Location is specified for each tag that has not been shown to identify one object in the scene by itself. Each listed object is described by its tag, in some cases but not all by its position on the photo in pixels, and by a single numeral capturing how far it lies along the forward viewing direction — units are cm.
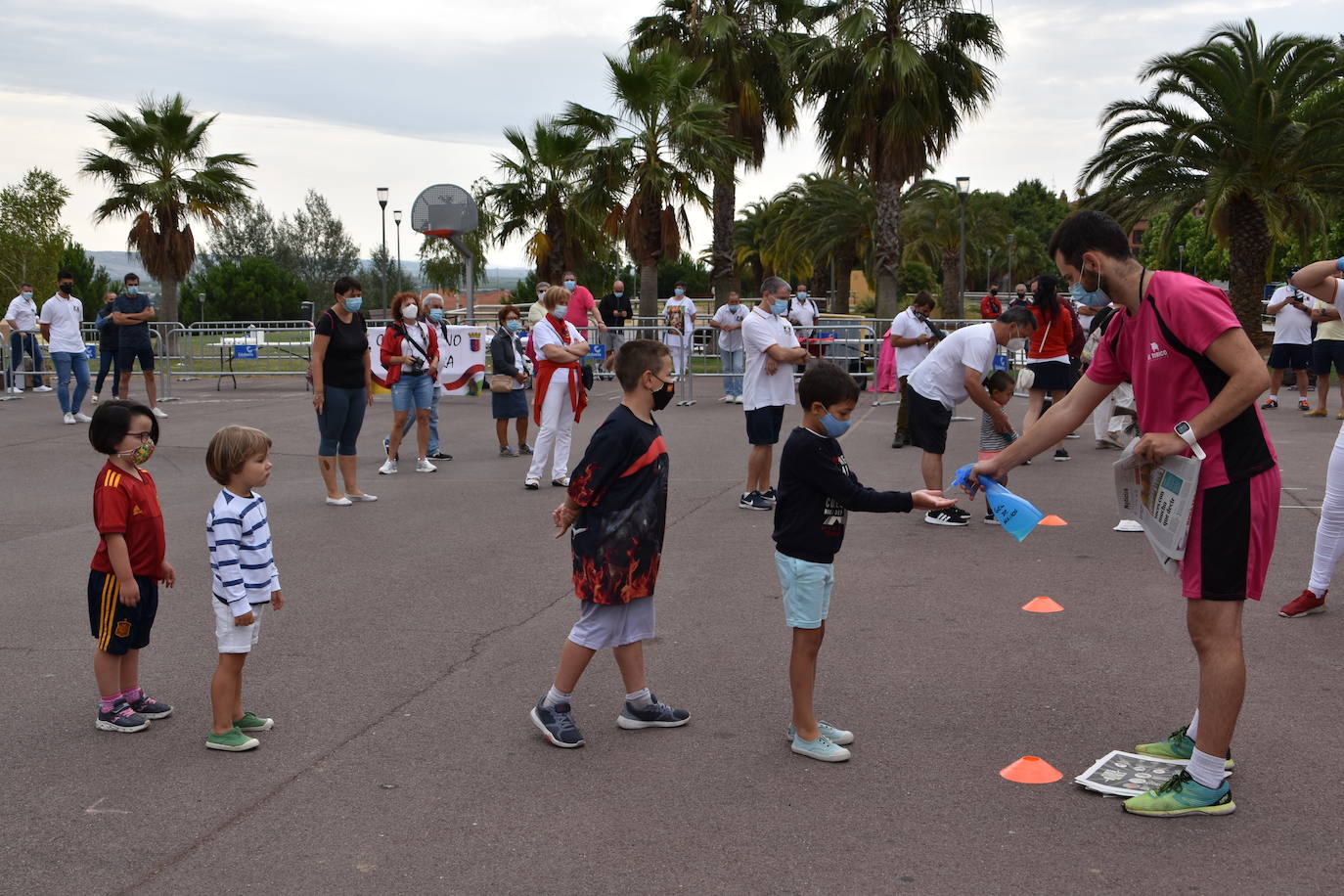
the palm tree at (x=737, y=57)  2947
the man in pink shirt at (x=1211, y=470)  372
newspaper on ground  400
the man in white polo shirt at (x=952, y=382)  849
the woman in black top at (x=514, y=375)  1238
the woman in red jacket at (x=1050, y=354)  1161
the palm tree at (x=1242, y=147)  2259
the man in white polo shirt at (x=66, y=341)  1573
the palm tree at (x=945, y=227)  4600
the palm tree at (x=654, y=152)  2658
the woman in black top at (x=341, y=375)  934
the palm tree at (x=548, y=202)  2875
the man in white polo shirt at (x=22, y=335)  1961
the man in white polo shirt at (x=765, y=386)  939
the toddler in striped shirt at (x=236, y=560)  434
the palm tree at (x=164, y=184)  3228
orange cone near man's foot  413
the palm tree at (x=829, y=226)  4000
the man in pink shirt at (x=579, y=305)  1797
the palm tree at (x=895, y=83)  2598
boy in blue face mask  425
